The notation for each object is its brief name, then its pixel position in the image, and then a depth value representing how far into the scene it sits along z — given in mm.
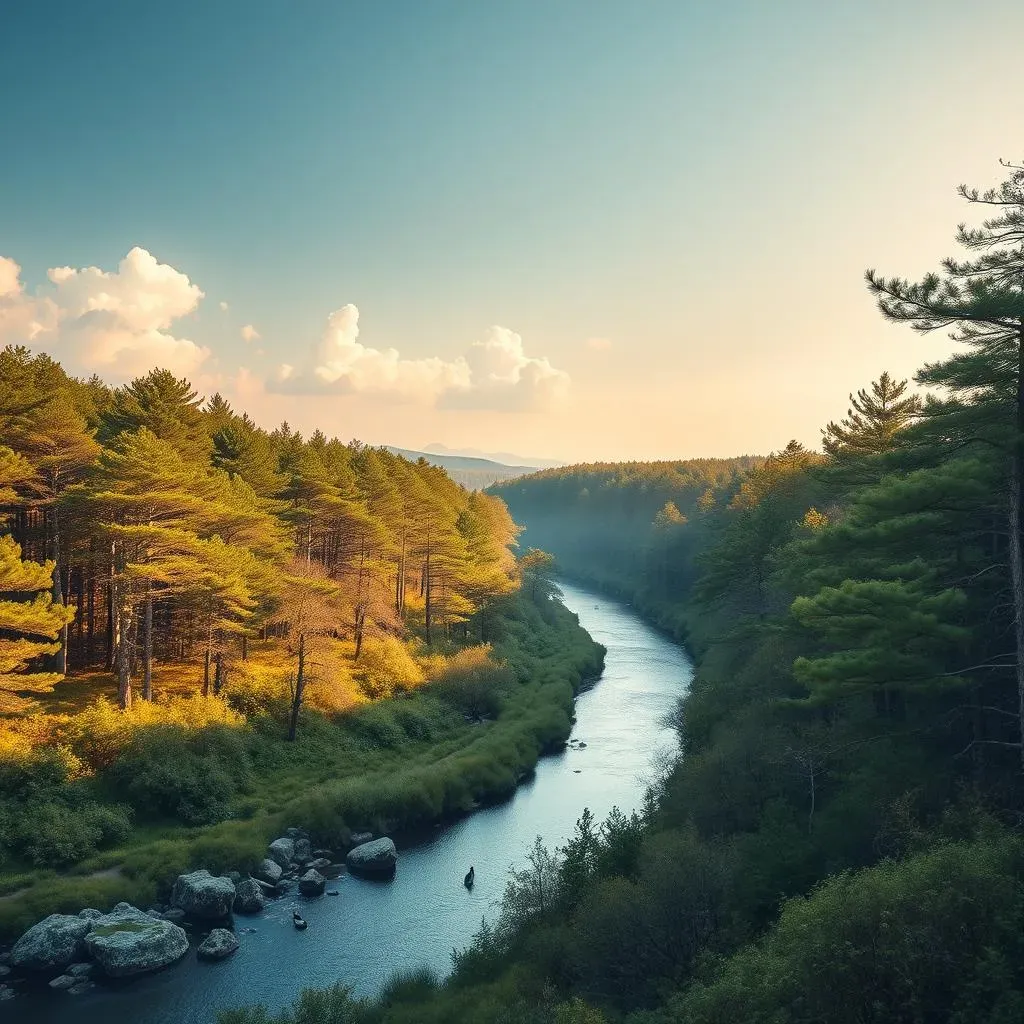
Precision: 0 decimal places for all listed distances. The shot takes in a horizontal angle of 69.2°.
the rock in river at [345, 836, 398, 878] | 30939
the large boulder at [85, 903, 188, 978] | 23109
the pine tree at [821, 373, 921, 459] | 38250
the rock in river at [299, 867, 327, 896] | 28844
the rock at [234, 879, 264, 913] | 27453
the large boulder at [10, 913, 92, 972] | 22859
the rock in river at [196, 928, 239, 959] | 24328
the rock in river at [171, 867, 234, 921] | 26500
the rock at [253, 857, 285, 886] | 29172
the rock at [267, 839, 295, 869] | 30469
